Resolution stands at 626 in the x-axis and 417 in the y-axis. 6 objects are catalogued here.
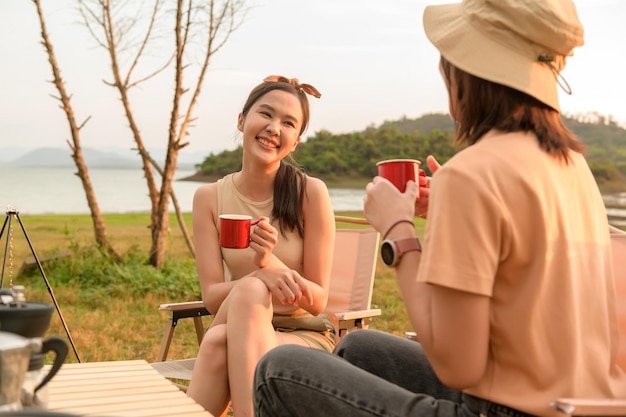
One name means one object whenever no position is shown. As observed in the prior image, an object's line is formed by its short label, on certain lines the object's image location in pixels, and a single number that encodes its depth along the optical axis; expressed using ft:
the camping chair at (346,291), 10.67
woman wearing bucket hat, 4.66
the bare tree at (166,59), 24.72
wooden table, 5.81
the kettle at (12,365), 3.64
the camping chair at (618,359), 4.63
